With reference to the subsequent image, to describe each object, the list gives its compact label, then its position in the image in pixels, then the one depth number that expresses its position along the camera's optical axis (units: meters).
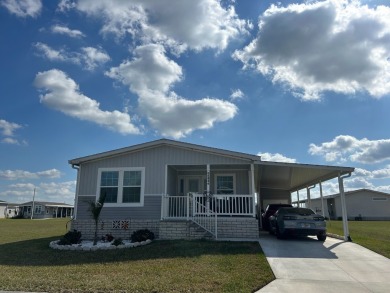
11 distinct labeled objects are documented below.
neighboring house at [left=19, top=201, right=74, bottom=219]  55.62
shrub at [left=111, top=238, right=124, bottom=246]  11.03
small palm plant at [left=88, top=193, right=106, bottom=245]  11.43
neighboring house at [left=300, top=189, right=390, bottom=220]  38.38
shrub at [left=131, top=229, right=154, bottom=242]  11.62
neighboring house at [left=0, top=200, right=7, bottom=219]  53.76
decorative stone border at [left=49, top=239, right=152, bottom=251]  10.62
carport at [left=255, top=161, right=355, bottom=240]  12.61
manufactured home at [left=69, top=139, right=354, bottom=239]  12.32
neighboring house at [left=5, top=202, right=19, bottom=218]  55.87
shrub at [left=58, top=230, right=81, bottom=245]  11.38
